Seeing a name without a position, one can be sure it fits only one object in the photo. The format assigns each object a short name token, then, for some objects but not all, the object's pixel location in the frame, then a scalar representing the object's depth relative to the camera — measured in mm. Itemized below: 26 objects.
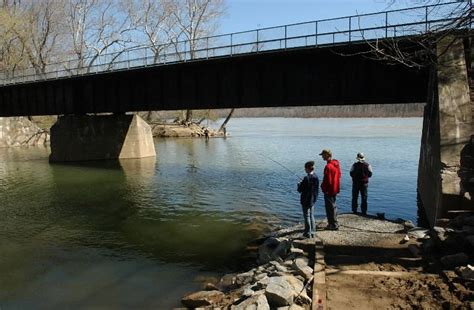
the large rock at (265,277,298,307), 7695
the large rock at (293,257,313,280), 8781
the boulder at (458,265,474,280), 7836
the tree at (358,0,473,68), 8916
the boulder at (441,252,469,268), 8594
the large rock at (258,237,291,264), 10602
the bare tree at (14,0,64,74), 64062
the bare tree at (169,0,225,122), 68250
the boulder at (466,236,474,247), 9047
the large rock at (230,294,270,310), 7635
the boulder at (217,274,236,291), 10075
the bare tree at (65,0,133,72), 67812
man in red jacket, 11609
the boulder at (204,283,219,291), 10016
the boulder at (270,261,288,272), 9234
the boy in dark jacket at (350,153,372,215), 13711
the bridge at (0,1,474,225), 13172
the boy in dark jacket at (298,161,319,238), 11109
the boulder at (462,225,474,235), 9703
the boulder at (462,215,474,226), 10417
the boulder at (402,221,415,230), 11797
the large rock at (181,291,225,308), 8984
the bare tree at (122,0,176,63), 68625
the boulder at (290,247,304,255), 10115
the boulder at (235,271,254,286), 9734
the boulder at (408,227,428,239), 10741
